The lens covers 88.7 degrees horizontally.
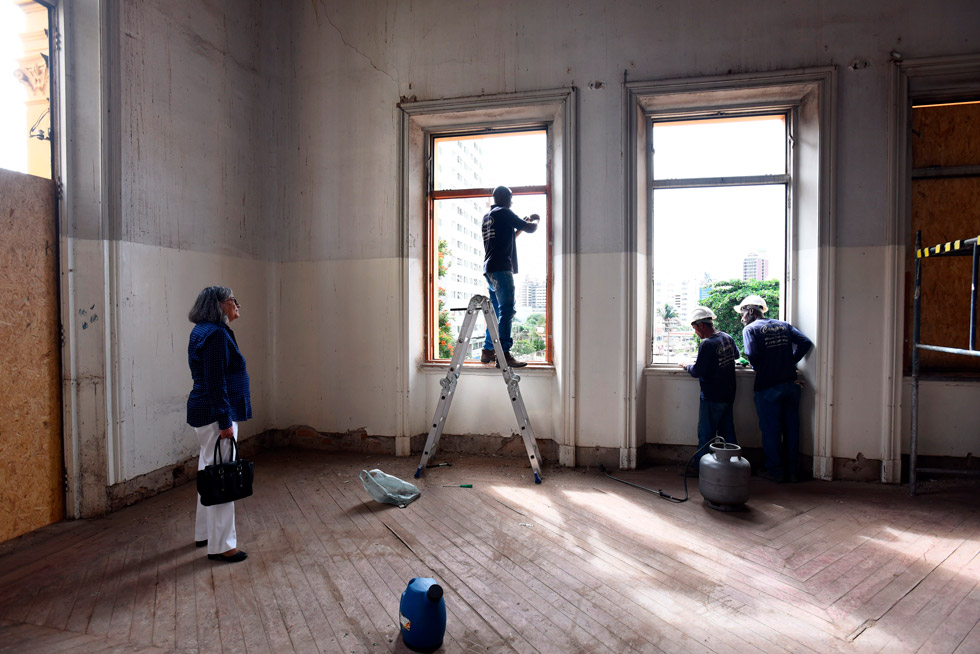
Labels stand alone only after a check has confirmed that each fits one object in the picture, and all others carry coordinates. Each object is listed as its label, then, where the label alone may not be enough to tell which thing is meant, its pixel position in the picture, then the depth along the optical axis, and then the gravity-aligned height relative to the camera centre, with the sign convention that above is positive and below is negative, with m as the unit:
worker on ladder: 4.35 +0.58
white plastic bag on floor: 3.59 -1.25
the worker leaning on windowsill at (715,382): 4.09 -0.53
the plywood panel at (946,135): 4.07 +1.47
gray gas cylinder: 3.39 -1.10
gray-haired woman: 2.65 -0.39
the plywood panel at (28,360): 2.99 -0.26
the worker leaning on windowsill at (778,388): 4.01 -0.58
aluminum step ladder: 4.00 -0.52
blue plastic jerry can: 1.98 -1.19
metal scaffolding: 3.63 -0.20
